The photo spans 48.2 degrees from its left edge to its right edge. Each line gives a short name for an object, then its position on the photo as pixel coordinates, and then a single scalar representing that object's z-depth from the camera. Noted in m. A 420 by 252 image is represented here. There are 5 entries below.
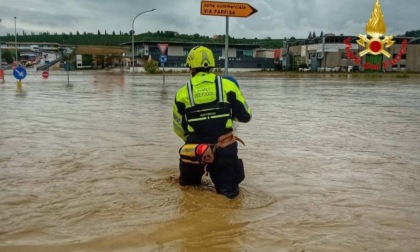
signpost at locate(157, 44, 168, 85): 29.24
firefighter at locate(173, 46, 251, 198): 5.06
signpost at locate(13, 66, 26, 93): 24.12
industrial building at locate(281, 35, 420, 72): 84.25
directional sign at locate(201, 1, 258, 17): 9.87
